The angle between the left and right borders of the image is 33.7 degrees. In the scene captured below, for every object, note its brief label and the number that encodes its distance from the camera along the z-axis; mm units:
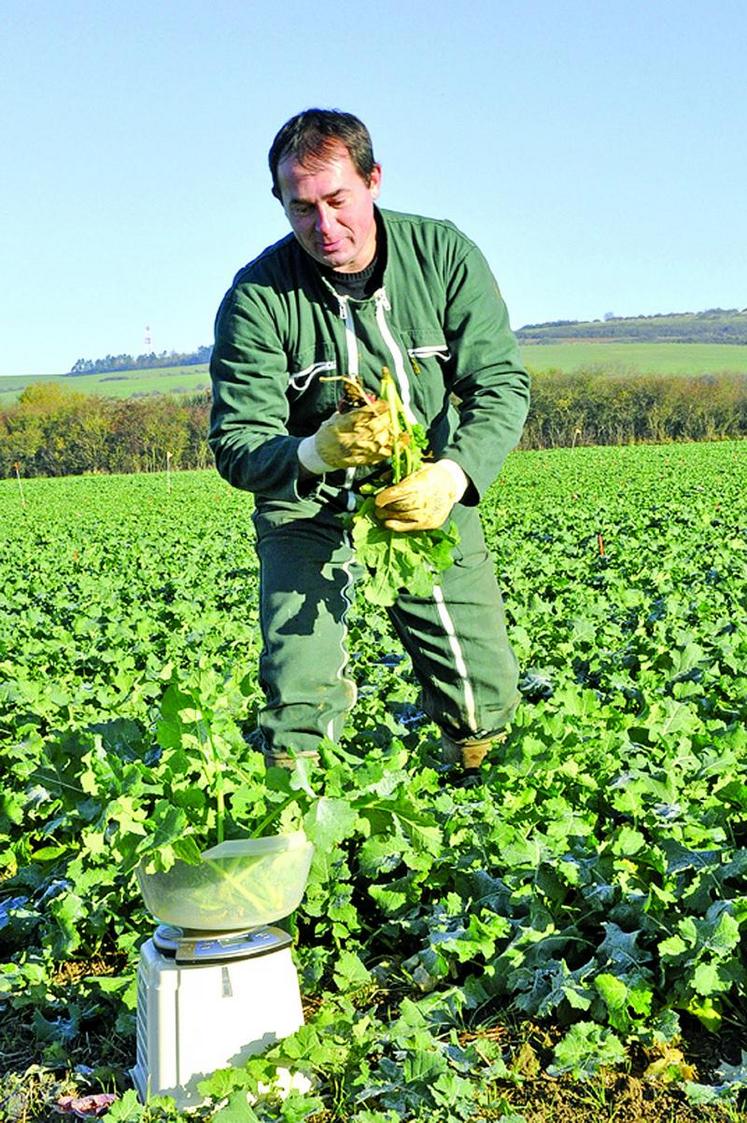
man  3742
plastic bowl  2592
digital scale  2619
